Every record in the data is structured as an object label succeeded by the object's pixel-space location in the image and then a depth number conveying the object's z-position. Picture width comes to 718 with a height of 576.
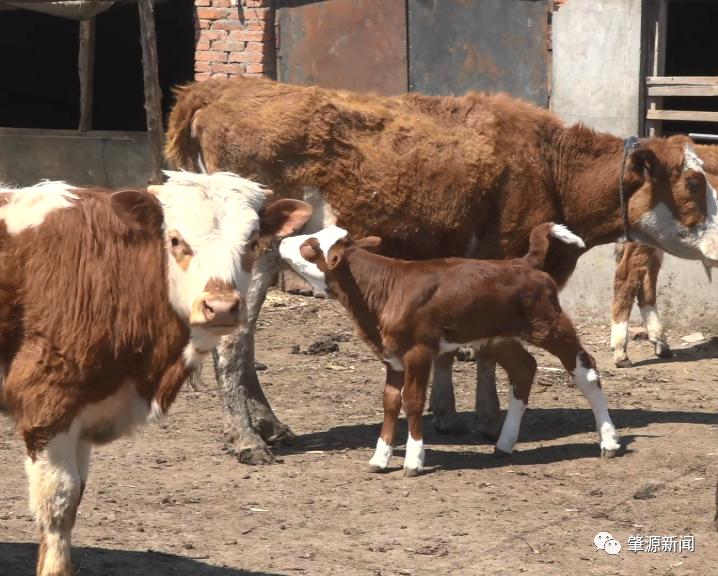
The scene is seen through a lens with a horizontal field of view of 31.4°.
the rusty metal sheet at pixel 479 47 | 12.28
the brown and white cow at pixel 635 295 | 11.14
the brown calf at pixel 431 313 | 7.85
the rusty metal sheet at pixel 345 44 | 12.90
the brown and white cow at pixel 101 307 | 5.40
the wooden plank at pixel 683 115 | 11.52
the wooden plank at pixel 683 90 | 11.45
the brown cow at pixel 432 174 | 8.53
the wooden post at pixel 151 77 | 12.63
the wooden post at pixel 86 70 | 14.09
